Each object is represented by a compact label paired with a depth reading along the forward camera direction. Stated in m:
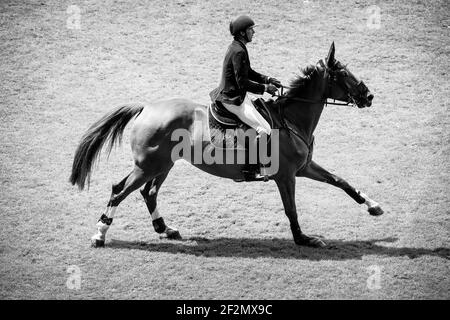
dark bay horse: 16.89
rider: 16.16
